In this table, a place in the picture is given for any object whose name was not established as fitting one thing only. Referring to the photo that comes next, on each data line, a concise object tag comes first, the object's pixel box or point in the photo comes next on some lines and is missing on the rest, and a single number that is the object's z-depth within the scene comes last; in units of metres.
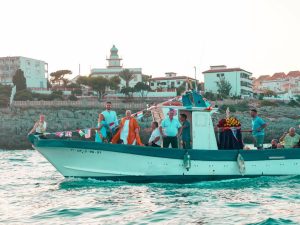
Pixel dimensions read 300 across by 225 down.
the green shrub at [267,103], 85.39
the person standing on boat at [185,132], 16.84
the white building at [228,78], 105.25
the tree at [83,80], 89.51
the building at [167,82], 112.56
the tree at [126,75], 98.94
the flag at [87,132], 17.53
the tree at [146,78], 113.44
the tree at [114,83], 89.41
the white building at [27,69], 101.31
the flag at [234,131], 17.04
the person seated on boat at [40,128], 17.23
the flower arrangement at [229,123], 16.98
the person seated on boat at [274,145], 17.81
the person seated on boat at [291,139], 17.72
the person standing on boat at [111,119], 17.02
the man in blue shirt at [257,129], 17.42
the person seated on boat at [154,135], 16.88
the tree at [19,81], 85.81
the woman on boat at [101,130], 16.89
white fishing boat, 16.06
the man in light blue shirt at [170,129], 16.56
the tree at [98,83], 87.31
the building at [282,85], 144.73
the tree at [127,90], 88.69
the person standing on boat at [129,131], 16.64
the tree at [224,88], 98.38
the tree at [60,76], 99.56
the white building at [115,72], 112.09
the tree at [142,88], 89.49
